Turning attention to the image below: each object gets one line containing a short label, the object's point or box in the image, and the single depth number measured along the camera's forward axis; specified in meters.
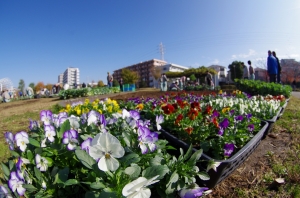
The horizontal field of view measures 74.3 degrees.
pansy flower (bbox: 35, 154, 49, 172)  1.03
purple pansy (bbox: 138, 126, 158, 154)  1.16
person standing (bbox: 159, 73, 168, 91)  15.47
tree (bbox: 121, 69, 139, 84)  59.37
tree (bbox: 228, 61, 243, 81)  43.19
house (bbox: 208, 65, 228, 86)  71.31
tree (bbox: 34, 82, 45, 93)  89.39
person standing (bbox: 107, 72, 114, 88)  18.18
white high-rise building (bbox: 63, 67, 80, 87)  155.10
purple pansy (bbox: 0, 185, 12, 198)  0.87
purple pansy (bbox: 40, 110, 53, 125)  1.53
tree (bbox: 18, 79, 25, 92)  93.61
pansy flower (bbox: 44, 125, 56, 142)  1.20
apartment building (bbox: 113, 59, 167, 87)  106.85
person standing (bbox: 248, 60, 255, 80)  11.50
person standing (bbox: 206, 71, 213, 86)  14.92
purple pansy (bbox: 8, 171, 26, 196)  0.92
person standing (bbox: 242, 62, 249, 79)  12.72
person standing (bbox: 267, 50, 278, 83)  8.83
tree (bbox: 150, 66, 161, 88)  61.47
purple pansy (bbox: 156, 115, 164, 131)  1.66
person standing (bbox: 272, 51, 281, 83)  8.97
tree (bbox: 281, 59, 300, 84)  33.14
